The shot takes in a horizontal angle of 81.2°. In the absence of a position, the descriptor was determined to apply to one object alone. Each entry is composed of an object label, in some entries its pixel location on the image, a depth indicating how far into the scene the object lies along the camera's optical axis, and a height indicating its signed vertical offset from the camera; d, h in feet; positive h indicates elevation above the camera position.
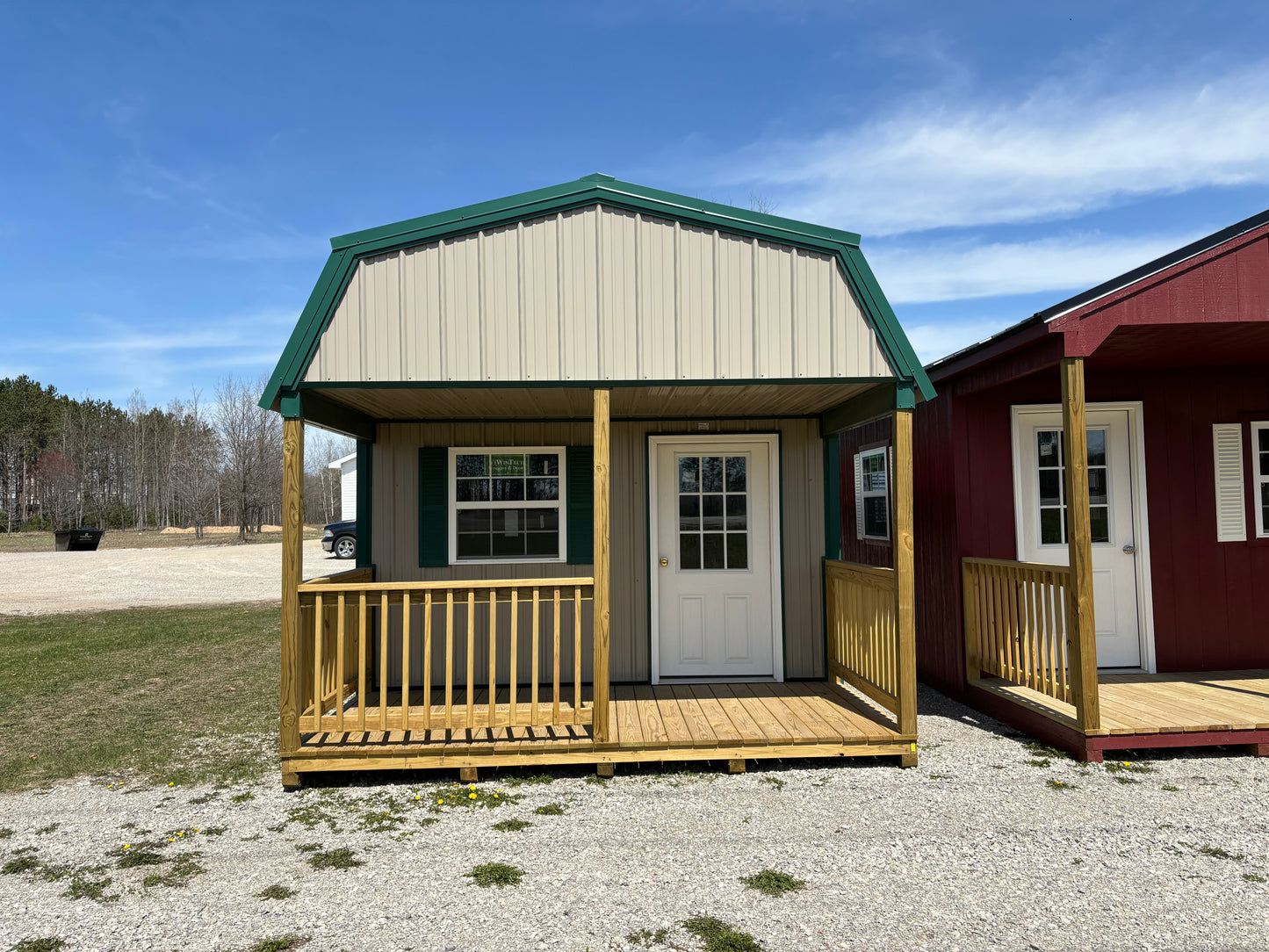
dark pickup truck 66.44 -2.06
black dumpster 77.36 -2.08
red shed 18.37 -0.13
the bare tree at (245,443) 97.40 +10.23
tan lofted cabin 13.89 +2.62
